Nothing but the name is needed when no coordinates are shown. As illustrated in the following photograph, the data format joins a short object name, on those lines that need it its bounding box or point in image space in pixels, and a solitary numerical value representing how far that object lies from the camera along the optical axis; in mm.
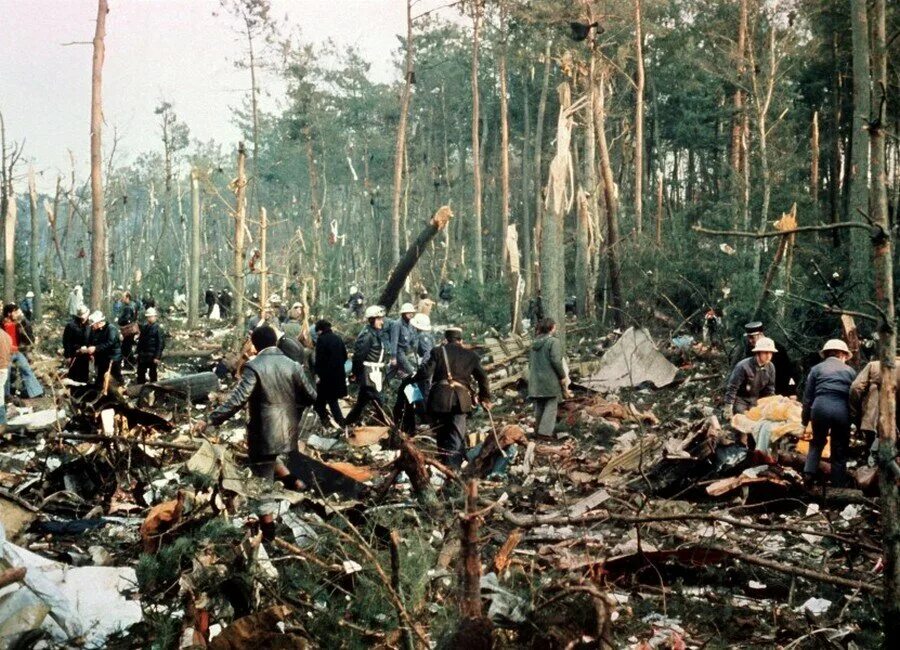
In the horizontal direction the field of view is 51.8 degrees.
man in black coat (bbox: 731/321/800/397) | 12664
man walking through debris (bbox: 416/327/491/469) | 9852
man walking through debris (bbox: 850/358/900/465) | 8172
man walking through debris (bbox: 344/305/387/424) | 12883
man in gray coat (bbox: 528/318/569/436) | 11773
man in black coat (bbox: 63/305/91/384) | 15039
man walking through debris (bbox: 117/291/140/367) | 17828
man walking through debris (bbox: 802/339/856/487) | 8516
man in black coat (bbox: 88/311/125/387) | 15094
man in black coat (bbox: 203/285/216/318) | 38156
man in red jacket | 14789
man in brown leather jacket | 7793
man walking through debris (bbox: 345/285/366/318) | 26767
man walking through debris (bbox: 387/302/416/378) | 13109
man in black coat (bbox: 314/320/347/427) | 12859
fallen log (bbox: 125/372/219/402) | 14952
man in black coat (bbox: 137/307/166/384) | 16641
